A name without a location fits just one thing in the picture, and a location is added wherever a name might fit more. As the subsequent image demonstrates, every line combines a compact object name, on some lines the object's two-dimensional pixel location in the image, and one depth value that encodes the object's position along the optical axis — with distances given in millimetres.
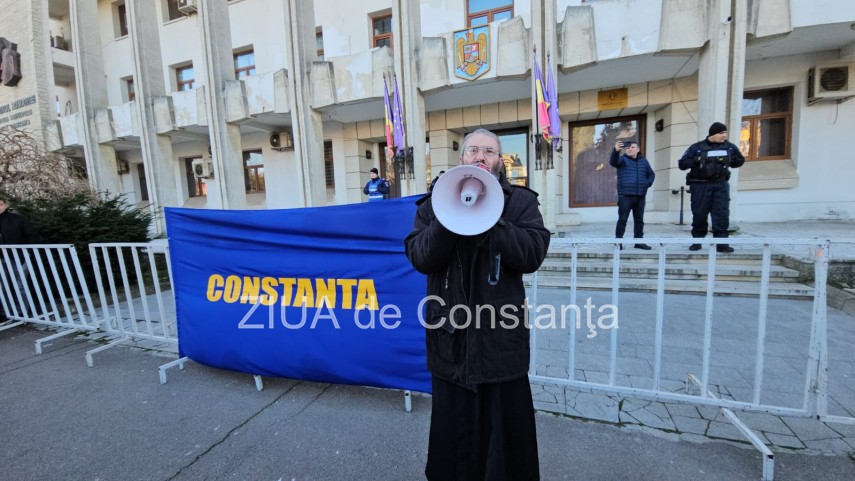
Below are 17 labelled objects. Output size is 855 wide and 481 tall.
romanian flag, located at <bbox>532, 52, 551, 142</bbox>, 7859
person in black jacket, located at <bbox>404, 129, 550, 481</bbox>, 1507
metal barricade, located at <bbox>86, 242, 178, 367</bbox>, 3750
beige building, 7828
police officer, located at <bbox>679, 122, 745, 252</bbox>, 5395
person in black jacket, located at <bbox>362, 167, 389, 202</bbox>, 9930
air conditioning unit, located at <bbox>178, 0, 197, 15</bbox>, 13641
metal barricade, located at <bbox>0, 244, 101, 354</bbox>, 4285
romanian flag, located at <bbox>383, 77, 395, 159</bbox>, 9451
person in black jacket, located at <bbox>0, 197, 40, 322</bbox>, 4932
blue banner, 2680
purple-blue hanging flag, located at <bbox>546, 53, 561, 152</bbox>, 7926
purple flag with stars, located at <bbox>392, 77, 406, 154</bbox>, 9383
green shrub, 6070
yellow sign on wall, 9766
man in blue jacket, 6102
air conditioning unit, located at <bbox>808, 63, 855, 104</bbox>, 8109
